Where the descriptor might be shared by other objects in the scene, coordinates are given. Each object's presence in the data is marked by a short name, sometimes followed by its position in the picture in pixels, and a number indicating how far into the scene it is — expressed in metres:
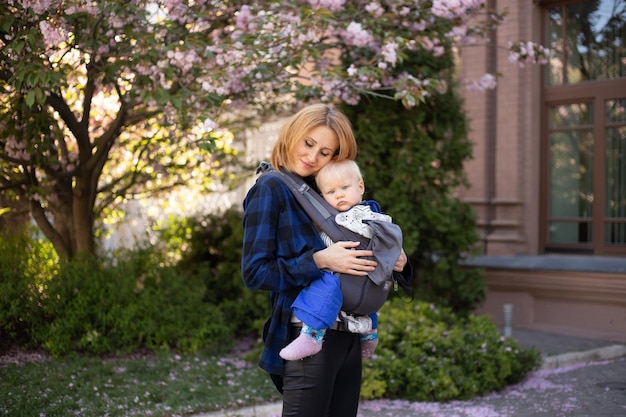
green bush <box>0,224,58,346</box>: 5.80
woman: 2.57
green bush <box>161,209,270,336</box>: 7.12
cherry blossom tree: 5.05
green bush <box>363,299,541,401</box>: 5.24
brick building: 8.09
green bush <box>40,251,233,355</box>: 5.90
